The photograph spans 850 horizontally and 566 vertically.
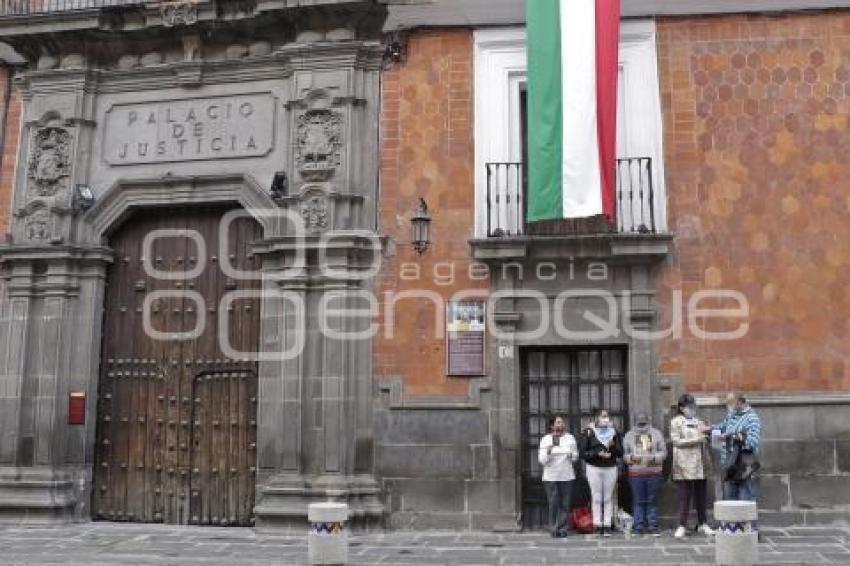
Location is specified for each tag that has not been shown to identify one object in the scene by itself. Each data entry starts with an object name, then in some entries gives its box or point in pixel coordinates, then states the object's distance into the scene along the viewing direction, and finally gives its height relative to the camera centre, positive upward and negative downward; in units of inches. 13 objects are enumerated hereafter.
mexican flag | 418.0 +148.4
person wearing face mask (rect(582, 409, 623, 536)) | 406.0 -15.7
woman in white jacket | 404.2 -18.4
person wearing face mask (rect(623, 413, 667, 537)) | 399.5 -17.0
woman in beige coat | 396.5 -13.8
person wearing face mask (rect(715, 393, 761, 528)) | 386.0 -8.8
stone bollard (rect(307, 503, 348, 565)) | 320.2 -37.1
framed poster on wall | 438.6 +43.4
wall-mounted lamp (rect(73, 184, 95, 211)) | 479.2 +120.1
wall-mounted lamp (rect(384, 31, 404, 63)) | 469.7 +194.5
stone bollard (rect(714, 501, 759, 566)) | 298.5 -34.2
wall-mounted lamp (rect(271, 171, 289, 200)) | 458.0 +121.4
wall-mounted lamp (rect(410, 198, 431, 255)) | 449.1 +97.4
